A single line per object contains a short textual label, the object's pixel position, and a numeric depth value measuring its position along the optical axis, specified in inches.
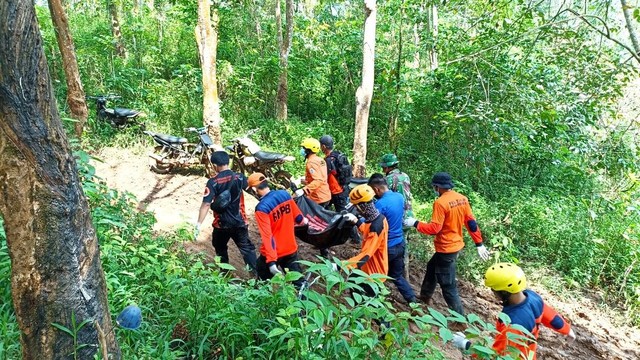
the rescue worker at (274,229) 165.3
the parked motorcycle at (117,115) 370.9
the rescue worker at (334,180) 261.0
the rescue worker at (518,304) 125.3
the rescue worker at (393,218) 181.9
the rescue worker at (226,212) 189.9
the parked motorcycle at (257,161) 311.6
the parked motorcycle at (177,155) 330.6
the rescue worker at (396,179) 221.0
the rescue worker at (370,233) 163.5
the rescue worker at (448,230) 192.2
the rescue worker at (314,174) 245.0
